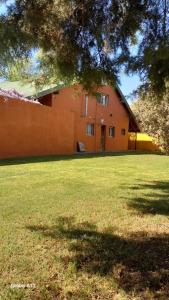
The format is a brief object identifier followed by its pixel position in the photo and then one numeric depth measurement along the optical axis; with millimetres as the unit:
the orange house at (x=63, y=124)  12598
